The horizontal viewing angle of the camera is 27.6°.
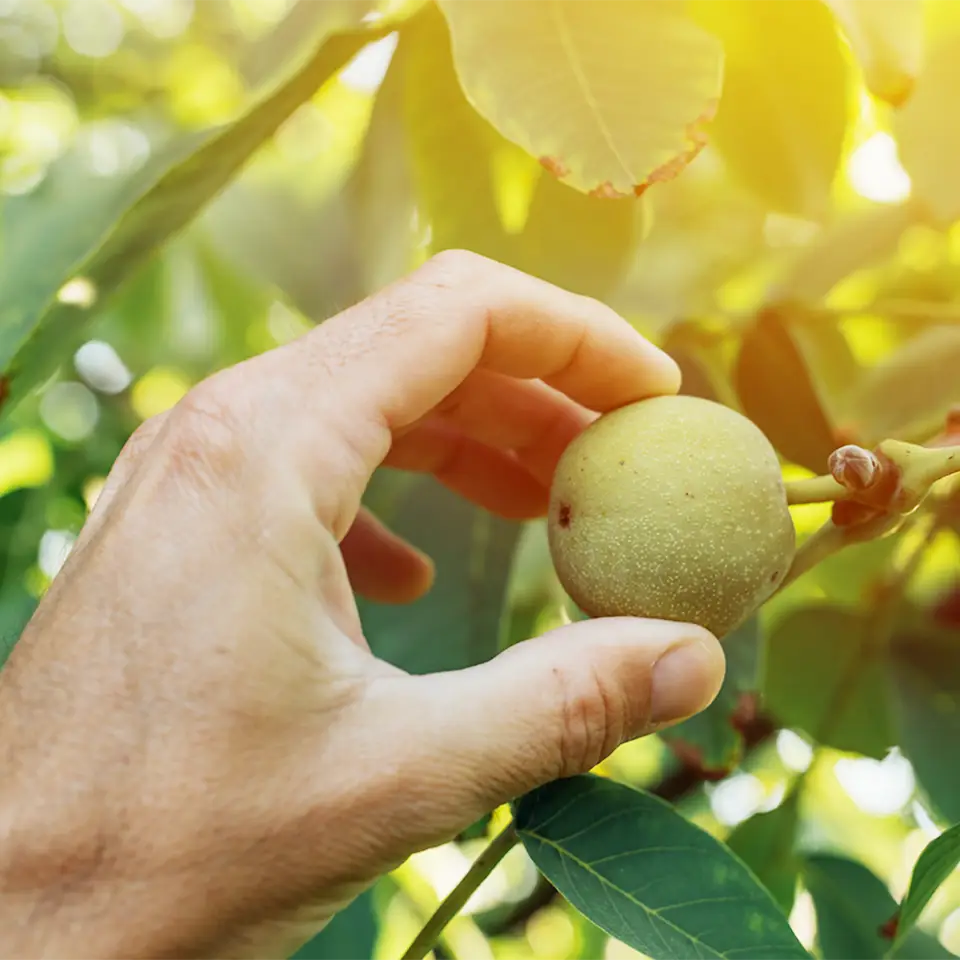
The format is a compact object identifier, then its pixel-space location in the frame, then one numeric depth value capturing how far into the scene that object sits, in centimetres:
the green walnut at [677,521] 29
